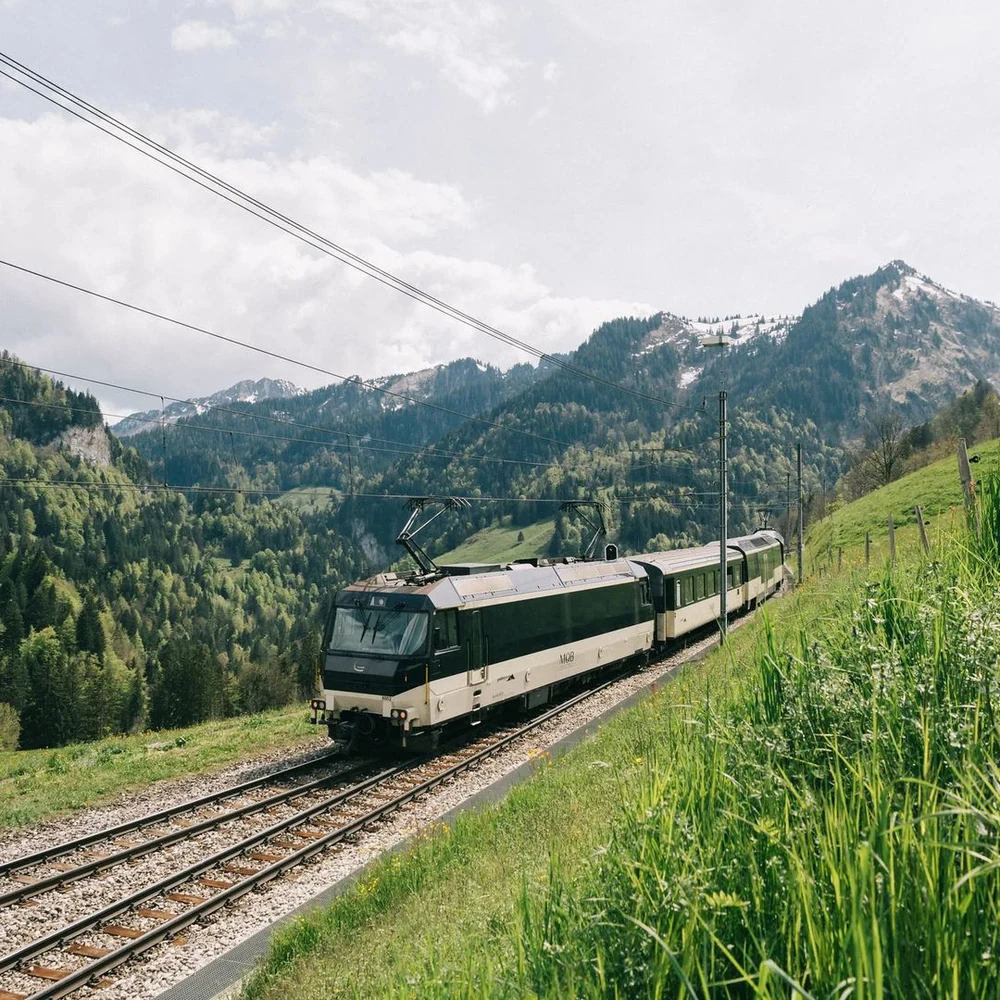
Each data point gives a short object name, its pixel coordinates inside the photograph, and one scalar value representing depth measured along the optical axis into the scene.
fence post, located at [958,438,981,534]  8.27
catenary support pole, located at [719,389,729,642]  24.02
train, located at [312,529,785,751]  16.77
